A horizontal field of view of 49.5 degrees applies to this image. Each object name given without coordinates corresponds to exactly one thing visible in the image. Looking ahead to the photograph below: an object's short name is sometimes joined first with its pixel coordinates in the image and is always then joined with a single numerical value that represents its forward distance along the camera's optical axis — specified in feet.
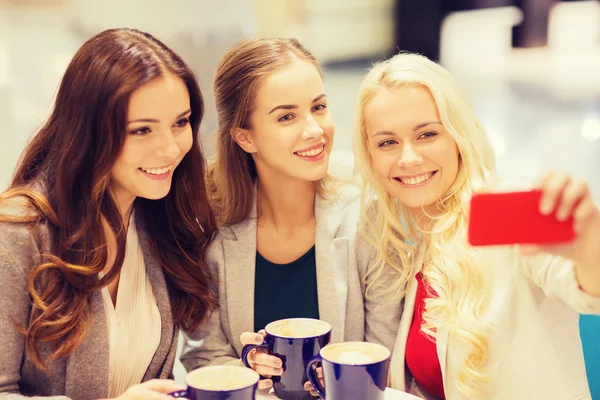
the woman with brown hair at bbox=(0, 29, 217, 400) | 4.25
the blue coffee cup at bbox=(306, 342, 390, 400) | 3.40
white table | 4.10
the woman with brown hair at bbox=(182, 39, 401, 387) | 5.40
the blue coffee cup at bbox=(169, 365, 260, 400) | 3.26
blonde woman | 4.30
